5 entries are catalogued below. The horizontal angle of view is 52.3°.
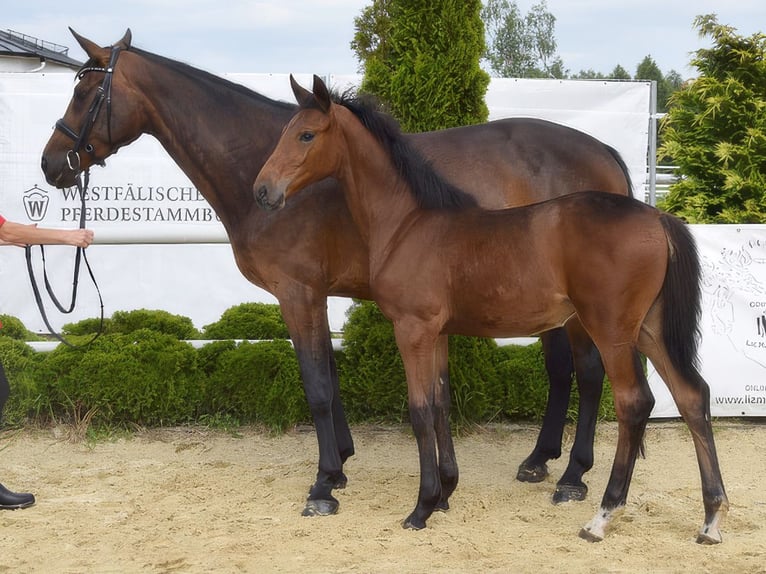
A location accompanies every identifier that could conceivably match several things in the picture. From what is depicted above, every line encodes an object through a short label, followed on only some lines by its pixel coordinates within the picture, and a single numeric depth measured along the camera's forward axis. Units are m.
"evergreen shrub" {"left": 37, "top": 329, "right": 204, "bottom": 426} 5.36
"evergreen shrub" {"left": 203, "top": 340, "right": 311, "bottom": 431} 5.45
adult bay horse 4.15
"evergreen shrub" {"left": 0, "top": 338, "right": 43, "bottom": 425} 5.37
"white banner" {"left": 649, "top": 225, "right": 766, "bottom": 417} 5.66
